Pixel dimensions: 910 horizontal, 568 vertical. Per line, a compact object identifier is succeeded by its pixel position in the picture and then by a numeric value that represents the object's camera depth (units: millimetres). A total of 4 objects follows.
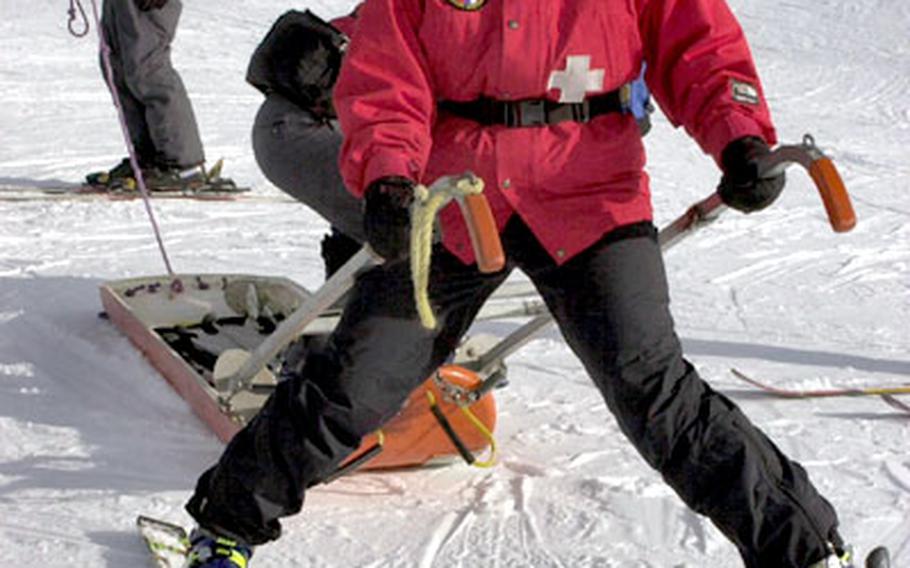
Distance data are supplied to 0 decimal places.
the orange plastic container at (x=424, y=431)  3582
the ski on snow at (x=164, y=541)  3021
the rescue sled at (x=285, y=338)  2869
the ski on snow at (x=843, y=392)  4375
